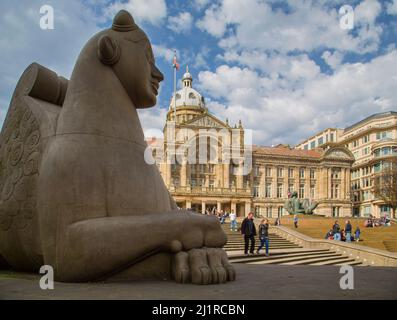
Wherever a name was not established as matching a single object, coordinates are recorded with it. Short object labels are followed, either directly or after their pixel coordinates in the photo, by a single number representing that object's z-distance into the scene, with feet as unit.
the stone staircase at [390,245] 64.29
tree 161.44
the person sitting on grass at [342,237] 71.31
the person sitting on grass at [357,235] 72.59
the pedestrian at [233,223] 85.06
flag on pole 163.11
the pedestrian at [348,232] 69.36
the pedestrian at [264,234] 47.09
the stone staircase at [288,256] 42.98
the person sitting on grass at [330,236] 73.47
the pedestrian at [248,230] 44.70
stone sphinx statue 15.48
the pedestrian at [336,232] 70.32
